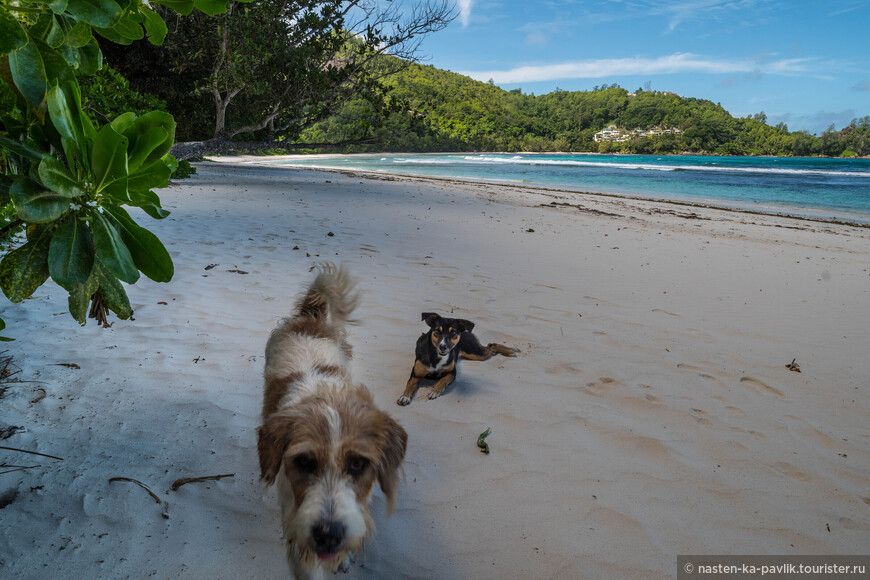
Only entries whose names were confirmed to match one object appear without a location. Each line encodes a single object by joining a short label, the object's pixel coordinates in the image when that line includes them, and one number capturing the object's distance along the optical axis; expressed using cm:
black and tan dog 365
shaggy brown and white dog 184
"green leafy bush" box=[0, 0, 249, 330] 115
